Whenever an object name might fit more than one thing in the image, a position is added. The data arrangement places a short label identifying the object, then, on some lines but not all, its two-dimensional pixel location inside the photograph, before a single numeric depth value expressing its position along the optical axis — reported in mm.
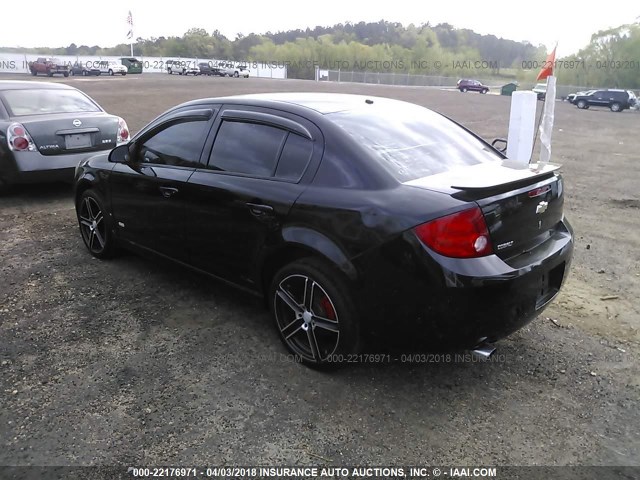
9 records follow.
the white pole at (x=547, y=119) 6383
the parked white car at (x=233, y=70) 63562
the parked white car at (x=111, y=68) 56312
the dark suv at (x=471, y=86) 59141
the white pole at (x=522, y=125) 6738
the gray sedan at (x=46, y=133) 6758
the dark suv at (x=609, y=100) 37281
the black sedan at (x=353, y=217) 2719
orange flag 6711
